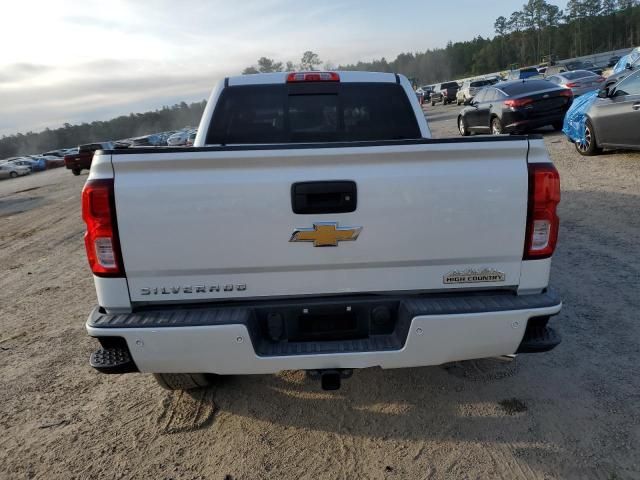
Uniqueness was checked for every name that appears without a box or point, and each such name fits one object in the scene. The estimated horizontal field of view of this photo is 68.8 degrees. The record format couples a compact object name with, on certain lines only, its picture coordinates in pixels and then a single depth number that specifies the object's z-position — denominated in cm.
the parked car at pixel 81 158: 2892
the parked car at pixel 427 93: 5633
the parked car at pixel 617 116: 834
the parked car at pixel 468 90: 3742
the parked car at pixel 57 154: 5663
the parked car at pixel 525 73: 4321
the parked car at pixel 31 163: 4494
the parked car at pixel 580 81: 1853
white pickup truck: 234
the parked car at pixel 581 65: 4803
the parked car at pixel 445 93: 4716
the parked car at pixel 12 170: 4041
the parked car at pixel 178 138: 3872
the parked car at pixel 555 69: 3386
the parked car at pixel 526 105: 1305
